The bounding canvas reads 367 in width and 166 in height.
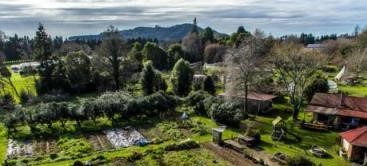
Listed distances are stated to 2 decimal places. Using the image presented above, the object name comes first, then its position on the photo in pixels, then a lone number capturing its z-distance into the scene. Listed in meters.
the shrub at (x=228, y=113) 34.92
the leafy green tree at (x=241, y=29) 97.38
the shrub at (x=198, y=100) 39.47
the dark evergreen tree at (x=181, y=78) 49.09
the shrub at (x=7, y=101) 44.51
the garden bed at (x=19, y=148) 28.53
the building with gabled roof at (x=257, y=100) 40.28
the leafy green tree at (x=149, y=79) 48.81
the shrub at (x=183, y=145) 28.70
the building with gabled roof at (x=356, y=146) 26.72
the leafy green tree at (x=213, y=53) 80.81
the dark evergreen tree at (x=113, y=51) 52.59
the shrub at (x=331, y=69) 71.06
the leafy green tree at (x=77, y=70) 54.03
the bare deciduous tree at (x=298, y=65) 35.78
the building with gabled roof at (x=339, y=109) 34.81
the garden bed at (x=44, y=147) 29.05
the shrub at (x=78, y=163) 25.05
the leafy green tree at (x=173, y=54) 75.39
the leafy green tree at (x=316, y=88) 42.69
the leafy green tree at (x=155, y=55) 72.69
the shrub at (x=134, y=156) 26.55
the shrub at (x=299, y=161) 25.05
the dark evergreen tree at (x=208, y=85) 47.59
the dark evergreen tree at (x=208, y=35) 94.54
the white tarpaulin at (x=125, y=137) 30.53
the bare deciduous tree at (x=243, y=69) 37.88
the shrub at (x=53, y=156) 27.32
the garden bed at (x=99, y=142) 29.84
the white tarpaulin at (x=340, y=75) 59.76
